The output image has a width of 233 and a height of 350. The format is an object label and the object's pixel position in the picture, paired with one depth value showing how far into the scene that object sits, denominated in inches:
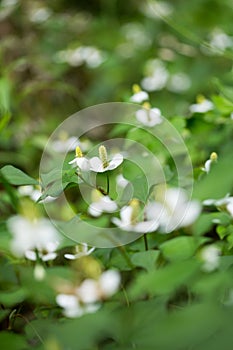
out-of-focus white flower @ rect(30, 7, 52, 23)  53.4
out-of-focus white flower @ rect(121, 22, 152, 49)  98.7
